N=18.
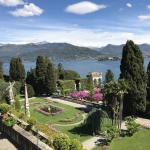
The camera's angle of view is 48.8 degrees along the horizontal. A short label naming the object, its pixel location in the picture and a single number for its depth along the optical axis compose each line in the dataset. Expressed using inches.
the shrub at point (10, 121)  505.6
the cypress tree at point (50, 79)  1217.7
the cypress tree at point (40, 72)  1253.0
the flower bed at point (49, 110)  880.4
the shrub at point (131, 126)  663.3
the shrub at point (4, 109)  582.2
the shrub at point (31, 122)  499.8
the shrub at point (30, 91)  1185.0
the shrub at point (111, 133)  620.9
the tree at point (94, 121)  687.8
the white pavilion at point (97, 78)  1564.3
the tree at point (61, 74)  1512.9
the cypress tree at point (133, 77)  821.9
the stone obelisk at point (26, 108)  685.5
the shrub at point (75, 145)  374.6
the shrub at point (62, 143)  378.8
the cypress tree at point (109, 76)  1479.1
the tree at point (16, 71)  1361.4
